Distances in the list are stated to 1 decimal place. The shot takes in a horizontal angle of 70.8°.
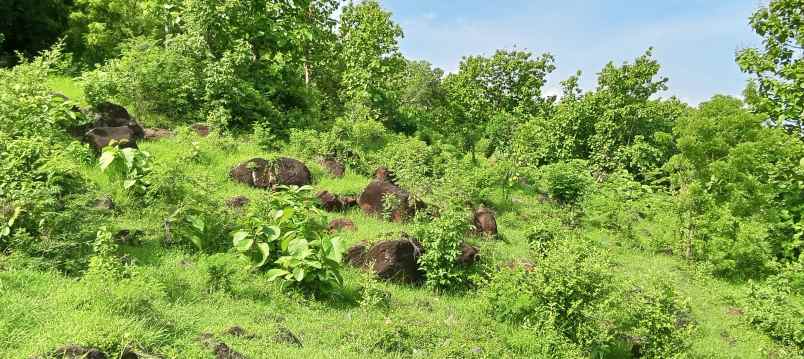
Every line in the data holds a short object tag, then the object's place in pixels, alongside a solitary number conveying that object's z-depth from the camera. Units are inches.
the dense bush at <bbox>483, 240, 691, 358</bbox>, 266.8
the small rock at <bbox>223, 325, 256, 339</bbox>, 224.2
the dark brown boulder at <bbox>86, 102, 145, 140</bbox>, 402.9
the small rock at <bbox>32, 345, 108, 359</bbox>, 164.4
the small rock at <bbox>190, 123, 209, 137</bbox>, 508.1
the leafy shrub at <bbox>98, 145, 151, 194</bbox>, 314.2
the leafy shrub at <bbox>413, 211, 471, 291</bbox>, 330.0
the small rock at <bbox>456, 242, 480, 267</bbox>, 344.8
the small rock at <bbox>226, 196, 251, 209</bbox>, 354.9
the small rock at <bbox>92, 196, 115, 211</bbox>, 299.5
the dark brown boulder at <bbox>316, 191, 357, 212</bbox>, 418.3
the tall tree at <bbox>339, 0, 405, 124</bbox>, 747.4
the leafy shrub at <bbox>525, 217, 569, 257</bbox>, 400.5
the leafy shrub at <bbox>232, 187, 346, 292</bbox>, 283.6
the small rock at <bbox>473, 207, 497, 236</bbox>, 432.5
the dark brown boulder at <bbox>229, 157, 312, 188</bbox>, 424.2
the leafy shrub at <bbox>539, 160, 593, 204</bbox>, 587.2
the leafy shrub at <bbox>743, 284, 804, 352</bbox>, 332.2
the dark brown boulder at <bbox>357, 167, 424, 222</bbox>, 416.5
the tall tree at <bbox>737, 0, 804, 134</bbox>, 448.8
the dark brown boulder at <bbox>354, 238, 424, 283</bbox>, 327.9
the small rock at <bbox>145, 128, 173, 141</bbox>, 462.4
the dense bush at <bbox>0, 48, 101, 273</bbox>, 247.0
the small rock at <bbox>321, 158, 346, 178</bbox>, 496.4
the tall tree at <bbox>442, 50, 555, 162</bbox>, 1064.8
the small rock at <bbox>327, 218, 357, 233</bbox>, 382.3
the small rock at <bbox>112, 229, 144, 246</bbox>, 287.1
